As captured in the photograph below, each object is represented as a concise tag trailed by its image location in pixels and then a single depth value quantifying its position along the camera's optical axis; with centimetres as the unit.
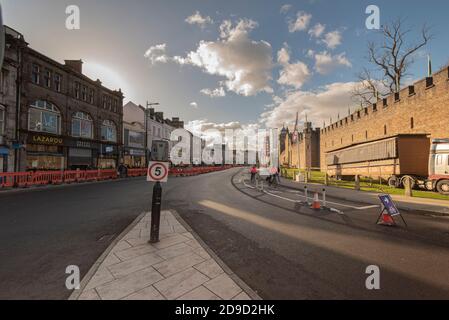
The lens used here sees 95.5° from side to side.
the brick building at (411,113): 1450
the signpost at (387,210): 653
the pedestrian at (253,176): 1902
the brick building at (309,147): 4250
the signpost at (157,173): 491
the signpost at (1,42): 195
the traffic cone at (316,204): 860
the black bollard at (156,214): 483
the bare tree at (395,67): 2502
